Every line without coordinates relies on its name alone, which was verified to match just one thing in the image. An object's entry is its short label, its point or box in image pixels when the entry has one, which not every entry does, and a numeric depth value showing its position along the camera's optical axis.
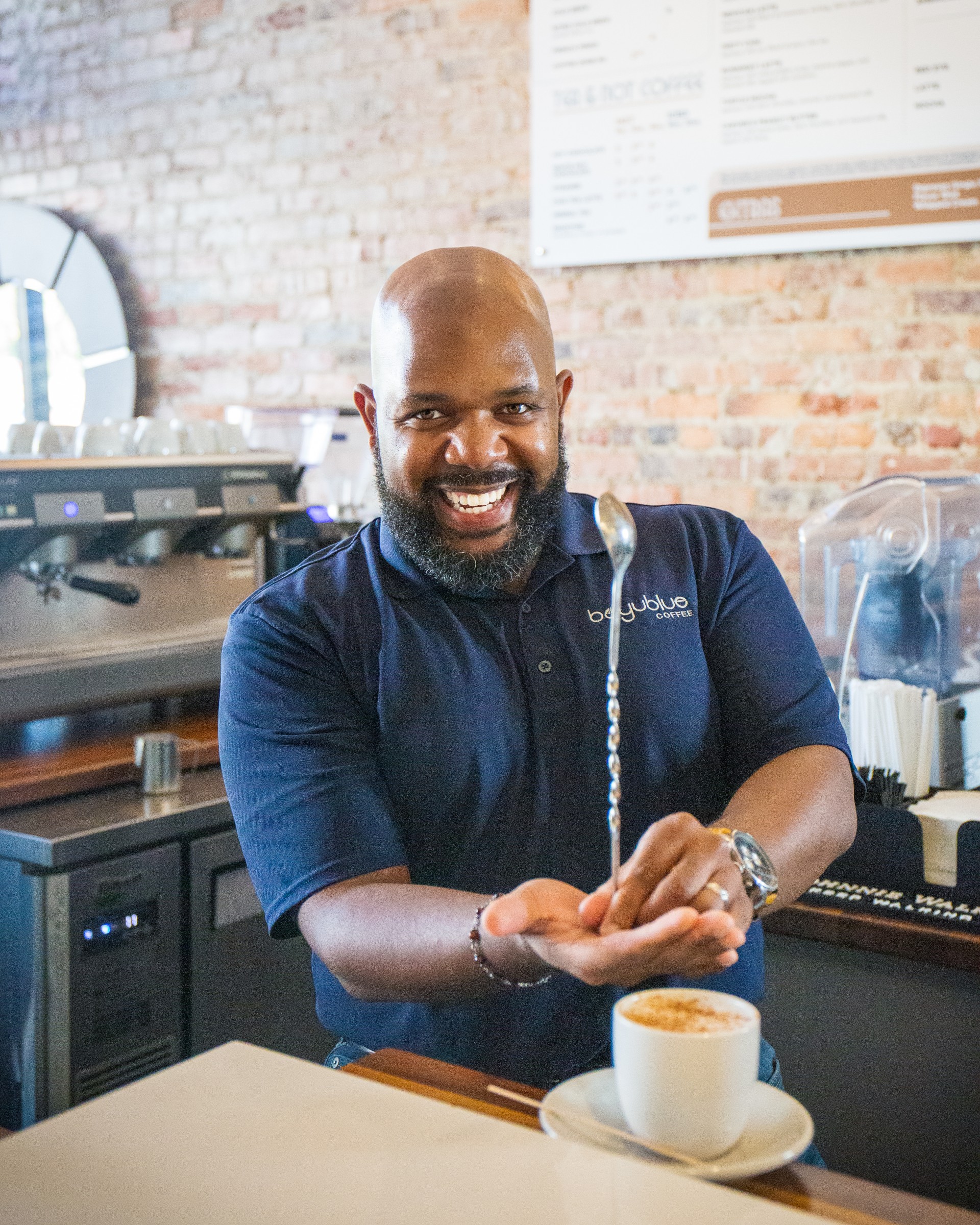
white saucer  0.74
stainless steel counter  1.99
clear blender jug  2.07
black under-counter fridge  2.01
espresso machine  2.22
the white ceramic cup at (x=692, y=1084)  0.74
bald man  1.23
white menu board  2.45
